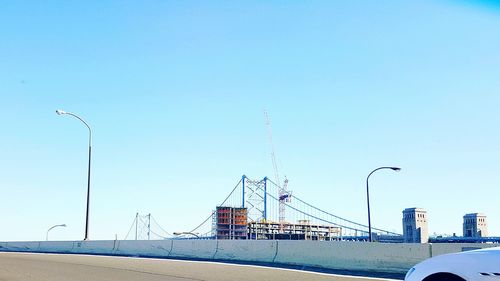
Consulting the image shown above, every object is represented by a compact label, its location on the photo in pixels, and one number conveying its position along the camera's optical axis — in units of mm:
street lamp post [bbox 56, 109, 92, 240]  29156
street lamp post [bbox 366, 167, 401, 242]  43938
